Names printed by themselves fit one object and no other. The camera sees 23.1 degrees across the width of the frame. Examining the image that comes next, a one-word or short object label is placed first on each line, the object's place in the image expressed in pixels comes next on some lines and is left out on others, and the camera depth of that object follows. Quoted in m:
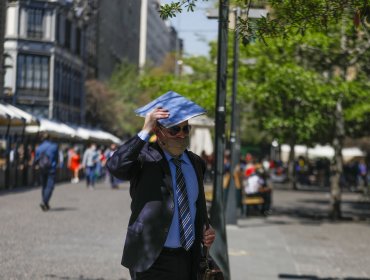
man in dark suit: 5.06
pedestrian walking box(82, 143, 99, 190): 33.59
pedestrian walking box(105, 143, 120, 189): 34.58
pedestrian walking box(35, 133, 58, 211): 19.70
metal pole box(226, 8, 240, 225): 17.95
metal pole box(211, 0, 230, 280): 9.80
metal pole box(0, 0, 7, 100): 13.11
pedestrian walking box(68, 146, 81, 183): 40.32
